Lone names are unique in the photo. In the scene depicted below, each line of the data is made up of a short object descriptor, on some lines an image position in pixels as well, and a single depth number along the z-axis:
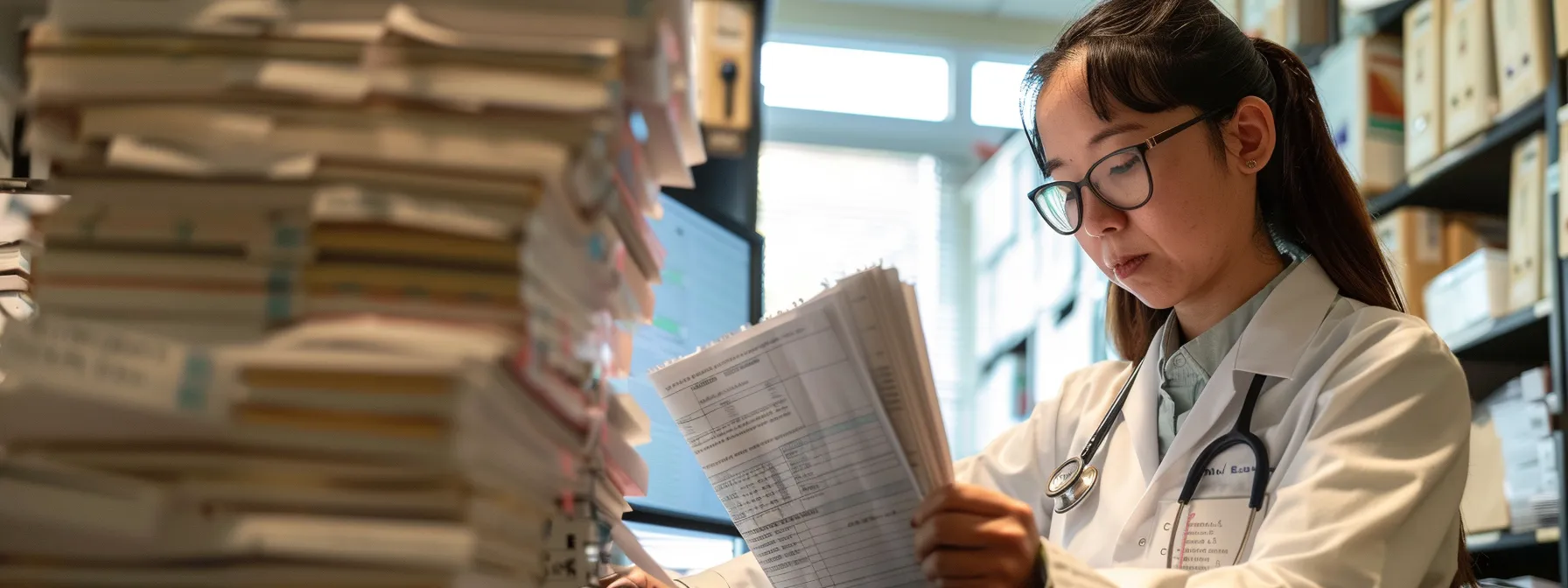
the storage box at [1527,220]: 2.28
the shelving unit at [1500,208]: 2.21
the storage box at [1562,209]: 2.16
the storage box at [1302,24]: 3.00
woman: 1.01
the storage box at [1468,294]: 2.39
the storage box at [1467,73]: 2.42
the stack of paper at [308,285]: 0.53
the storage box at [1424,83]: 2.57
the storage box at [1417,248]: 2.66
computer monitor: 1.72
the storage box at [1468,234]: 2.65
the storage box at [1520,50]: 2.25
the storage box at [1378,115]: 2.77
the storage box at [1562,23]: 2.18
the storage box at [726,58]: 2.47
